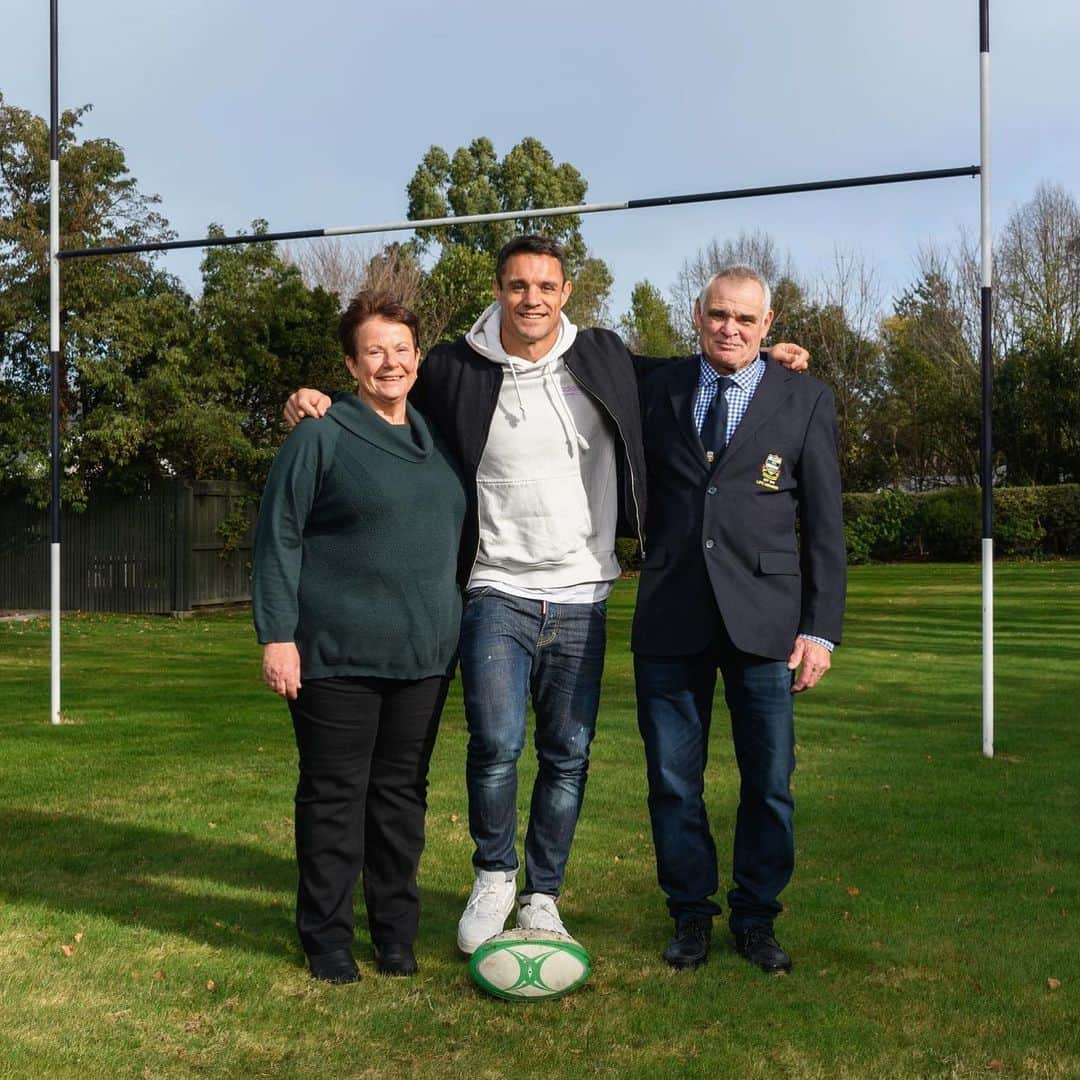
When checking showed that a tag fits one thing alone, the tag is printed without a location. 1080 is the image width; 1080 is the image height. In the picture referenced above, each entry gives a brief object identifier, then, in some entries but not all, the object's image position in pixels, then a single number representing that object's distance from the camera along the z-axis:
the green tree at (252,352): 21.47
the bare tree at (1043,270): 37.81
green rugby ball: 3.74
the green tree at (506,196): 44.56
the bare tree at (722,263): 47.12
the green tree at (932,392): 36.88
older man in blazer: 4.00
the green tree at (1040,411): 33.66
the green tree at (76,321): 20.09
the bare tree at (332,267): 39.97
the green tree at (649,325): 46.34
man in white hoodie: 4.00
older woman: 3.89
